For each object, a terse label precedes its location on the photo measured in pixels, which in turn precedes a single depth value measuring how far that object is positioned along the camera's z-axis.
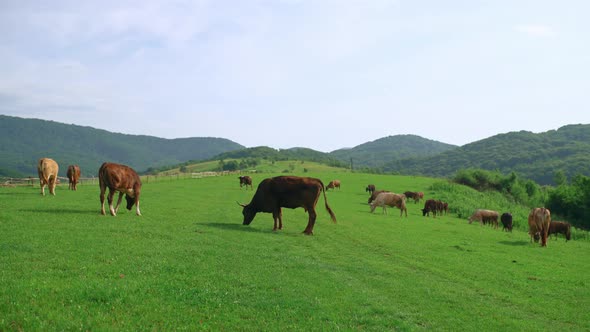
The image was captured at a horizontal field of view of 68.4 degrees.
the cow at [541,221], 25.30
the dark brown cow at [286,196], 20.61
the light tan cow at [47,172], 27.67
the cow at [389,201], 39.56
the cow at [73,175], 37.97
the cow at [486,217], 41.19
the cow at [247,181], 56.70
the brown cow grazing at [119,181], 19.58
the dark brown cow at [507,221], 38.06
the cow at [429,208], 43.59
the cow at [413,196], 56.74
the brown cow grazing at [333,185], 69.38
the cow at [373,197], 48.53
